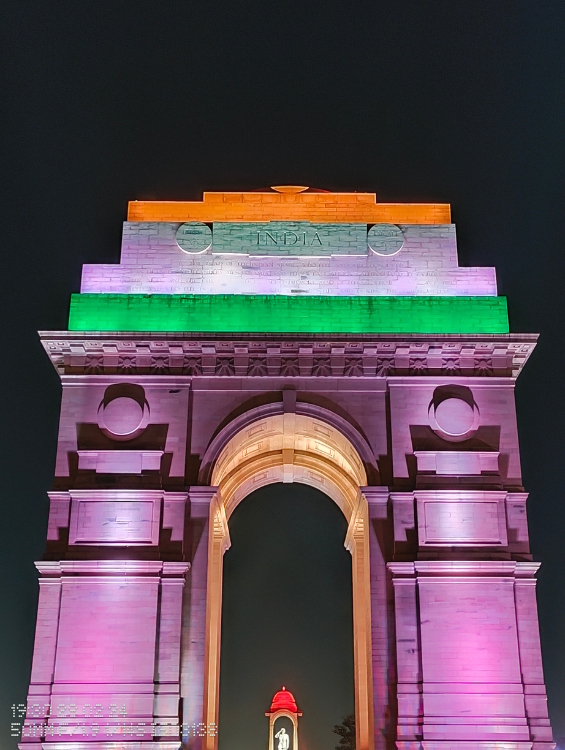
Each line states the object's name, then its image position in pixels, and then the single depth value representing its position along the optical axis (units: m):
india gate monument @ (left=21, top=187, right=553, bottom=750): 27.55
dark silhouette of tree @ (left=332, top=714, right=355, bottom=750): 57.59
